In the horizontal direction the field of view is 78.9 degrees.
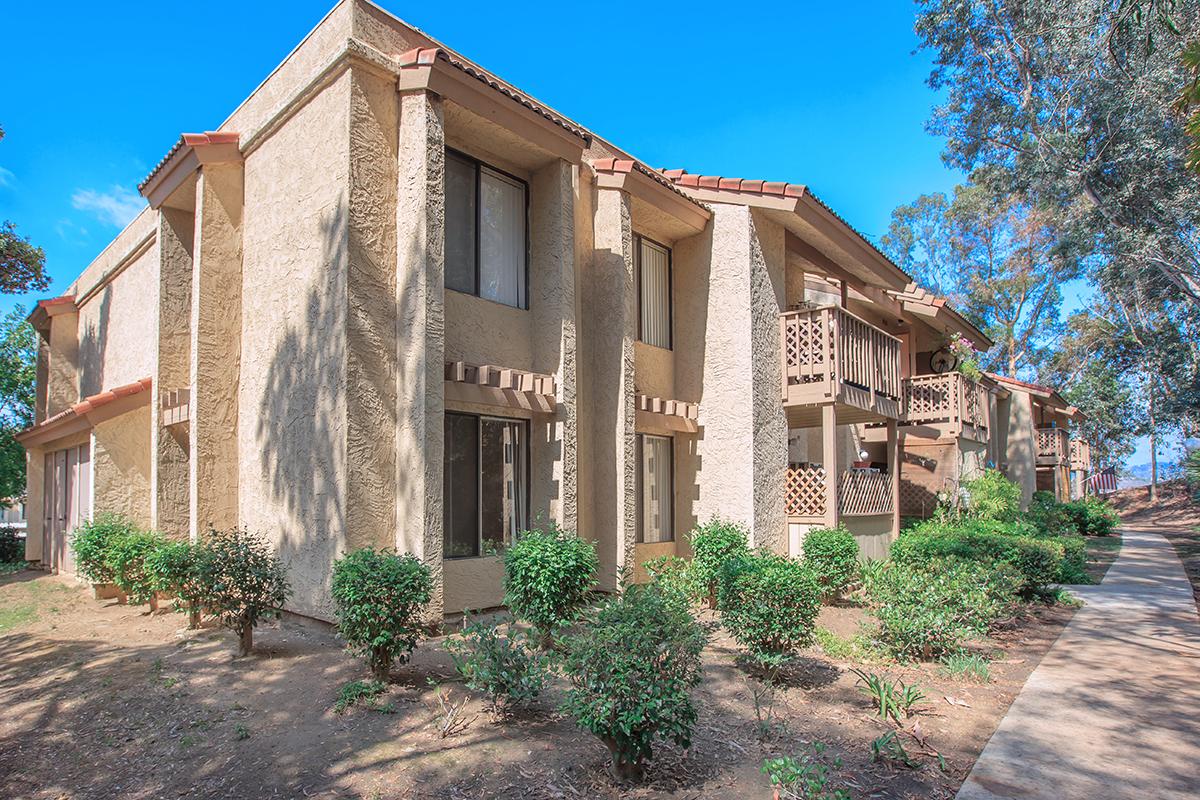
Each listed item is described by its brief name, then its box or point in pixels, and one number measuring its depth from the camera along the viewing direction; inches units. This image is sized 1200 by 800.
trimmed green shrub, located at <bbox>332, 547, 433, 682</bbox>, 240.2
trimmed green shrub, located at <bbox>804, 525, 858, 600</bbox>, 455.5
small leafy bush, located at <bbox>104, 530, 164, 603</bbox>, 362.3
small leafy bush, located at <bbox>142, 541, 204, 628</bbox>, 302.7
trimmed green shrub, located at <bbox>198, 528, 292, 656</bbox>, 276.7
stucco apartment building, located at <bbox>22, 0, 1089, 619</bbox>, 321.7
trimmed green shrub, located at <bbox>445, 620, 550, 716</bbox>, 220.5
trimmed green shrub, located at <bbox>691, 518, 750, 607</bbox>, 407.2
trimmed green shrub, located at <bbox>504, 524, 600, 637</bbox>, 282.2
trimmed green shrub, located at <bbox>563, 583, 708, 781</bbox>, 178.9
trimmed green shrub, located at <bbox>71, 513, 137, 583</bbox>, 398.9
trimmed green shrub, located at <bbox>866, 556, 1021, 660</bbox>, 309.4
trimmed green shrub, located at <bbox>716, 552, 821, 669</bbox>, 275.0
